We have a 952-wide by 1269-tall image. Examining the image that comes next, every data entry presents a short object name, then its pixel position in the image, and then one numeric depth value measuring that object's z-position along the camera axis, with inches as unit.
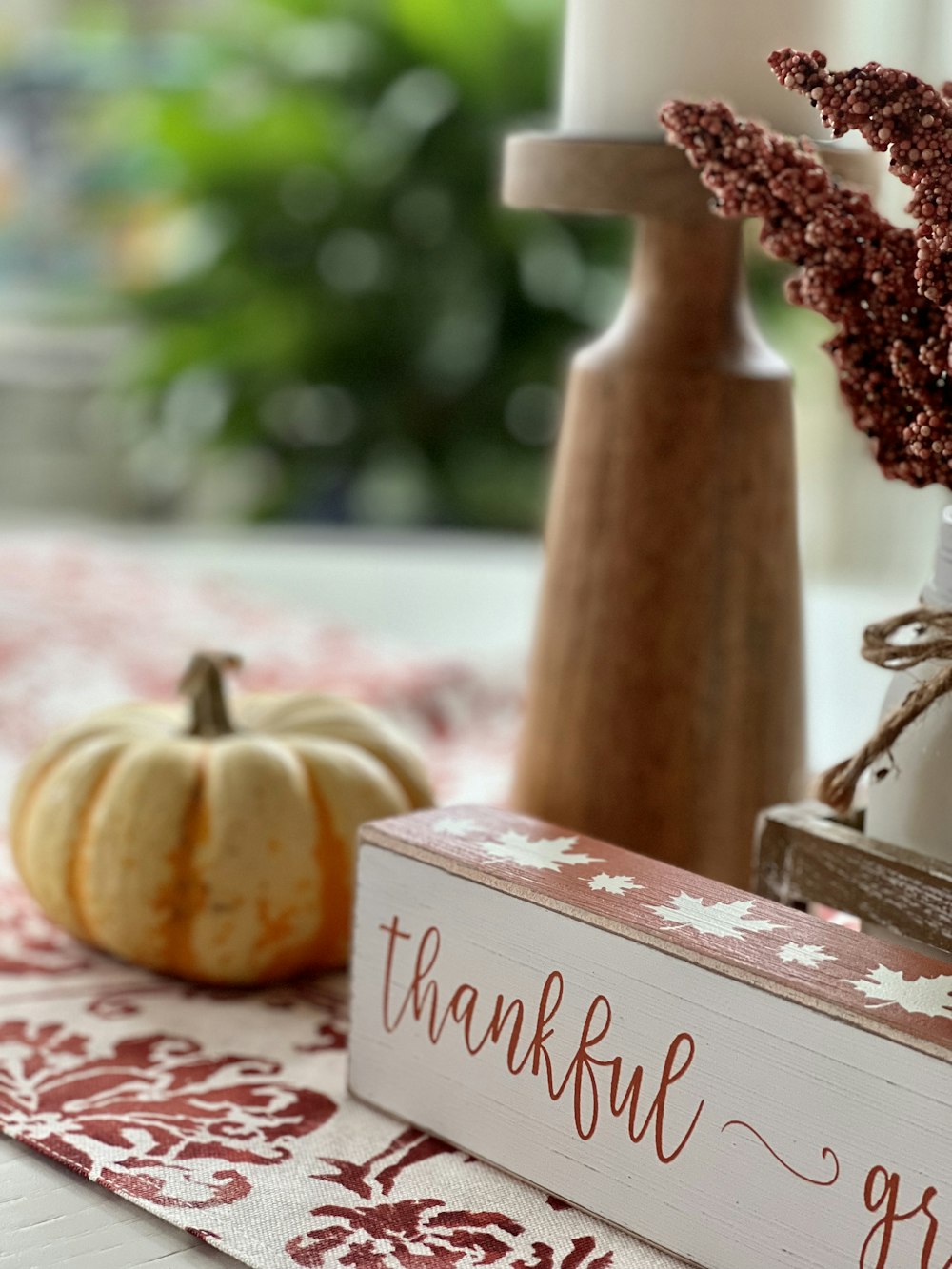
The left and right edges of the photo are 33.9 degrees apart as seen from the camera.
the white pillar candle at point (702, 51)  27.5
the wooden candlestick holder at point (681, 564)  28.4
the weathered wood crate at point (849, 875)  21.9
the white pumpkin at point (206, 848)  28.2
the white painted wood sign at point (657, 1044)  18.0
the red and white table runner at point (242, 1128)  20.3
